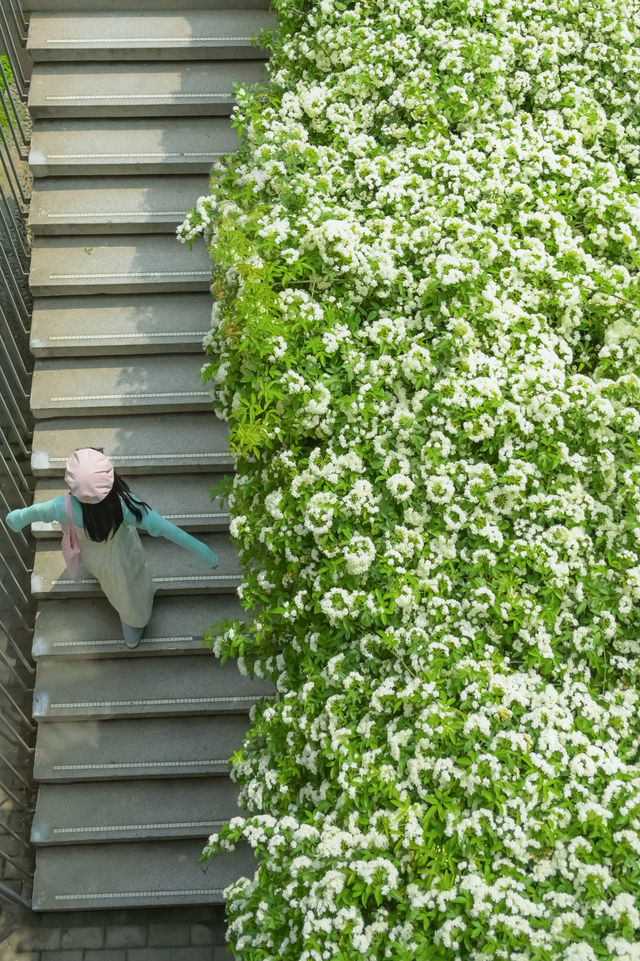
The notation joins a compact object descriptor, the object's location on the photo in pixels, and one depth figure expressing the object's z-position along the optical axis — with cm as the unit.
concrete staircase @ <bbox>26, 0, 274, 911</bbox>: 509
